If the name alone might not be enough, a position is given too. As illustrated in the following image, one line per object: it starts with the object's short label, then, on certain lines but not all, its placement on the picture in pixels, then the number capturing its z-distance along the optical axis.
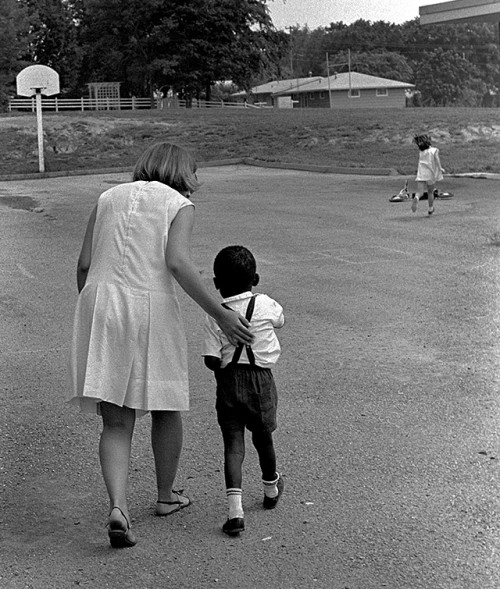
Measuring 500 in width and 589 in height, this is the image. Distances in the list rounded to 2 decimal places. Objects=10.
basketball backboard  27.17
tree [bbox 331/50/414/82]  114.75
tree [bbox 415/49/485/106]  107.50
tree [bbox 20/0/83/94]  71.56
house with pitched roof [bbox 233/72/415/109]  92.50
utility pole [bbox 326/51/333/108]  92.12
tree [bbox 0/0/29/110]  58.84
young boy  4.31
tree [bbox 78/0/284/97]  65.50
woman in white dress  4.12
